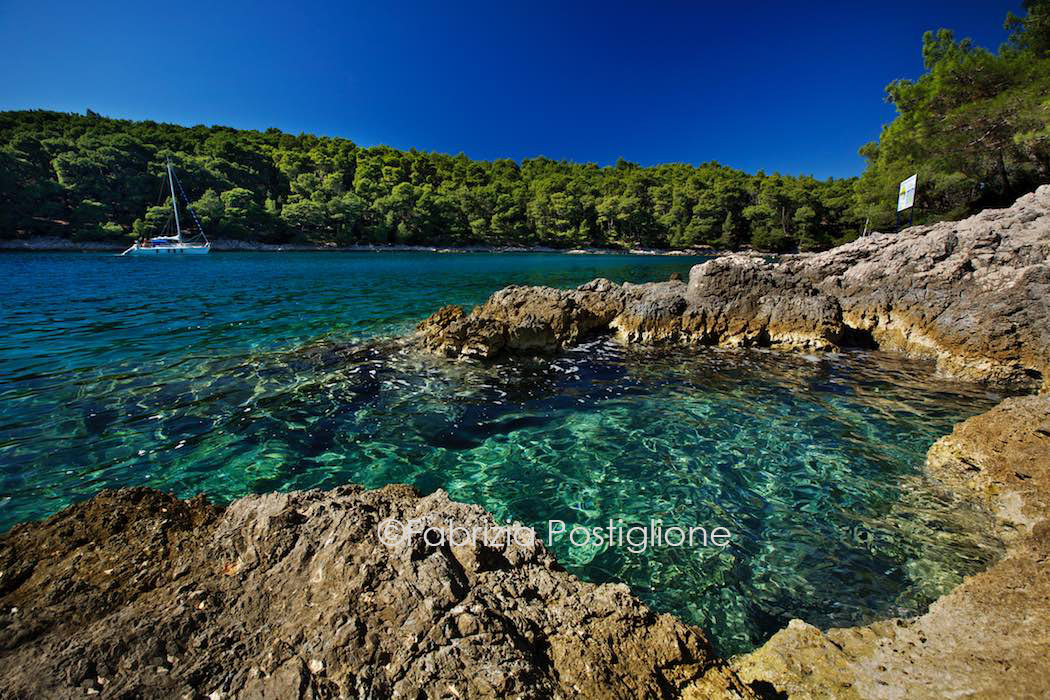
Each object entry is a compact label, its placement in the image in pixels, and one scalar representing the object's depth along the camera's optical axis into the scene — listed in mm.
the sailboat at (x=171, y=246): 48094
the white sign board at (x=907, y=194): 15438
